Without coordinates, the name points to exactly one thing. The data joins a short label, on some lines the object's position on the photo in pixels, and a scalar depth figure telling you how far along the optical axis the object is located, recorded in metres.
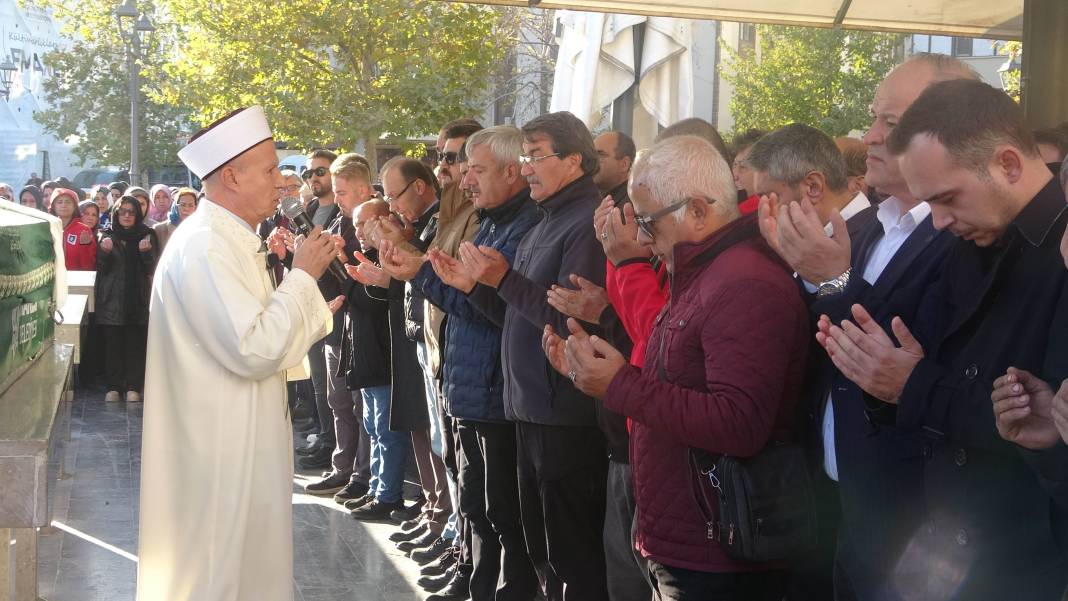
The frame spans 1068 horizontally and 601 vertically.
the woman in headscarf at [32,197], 18.81
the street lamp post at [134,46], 24.94
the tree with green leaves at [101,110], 38.19
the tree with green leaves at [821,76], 32.03
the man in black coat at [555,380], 5.00
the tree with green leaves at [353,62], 15.23
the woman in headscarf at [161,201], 17.98
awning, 6.93
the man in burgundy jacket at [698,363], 3.36
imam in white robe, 4.48
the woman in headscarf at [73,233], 13.85
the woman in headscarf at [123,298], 13.16
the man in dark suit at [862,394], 3.04
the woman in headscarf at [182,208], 13.59
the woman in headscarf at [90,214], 14.16
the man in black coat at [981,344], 2.61
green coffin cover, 4.96
